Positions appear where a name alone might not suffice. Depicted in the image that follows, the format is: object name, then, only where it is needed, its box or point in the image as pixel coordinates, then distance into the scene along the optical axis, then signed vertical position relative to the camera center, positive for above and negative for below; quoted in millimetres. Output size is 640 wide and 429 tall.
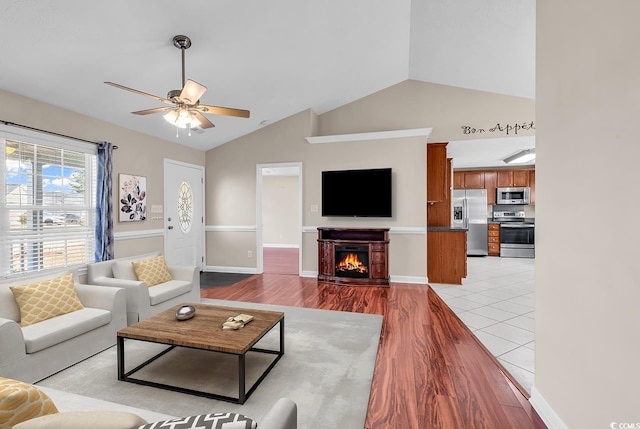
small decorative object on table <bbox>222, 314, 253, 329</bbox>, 2225 -845
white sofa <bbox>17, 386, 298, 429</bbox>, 983 -902
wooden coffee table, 1949 -873
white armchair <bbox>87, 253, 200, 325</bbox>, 2990 -852
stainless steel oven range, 7680 -633
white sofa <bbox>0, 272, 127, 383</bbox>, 1971 -930
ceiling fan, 2375 +930
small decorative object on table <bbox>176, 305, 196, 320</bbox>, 2369 -815
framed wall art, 4219 +233
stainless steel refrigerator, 7953 -32
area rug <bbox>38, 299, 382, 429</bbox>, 1853 -1228
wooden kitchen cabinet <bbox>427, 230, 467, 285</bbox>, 5020 -721
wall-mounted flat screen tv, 5113 +388
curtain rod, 2929 +903
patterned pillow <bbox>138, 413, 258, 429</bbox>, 816 -593
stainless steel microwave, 7926 +523
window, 2984 +120
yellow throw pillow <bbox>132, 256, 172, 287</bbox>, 3441 -697
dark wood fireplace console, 4887 -633
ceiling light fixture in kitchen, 5960 +1283
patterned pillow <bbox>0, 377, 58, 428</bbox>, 844 -578
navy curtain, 3771 +77
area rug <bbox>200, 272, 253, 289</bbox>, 5074 -1216
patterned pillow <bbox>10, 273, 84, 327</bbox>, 2365 -734
